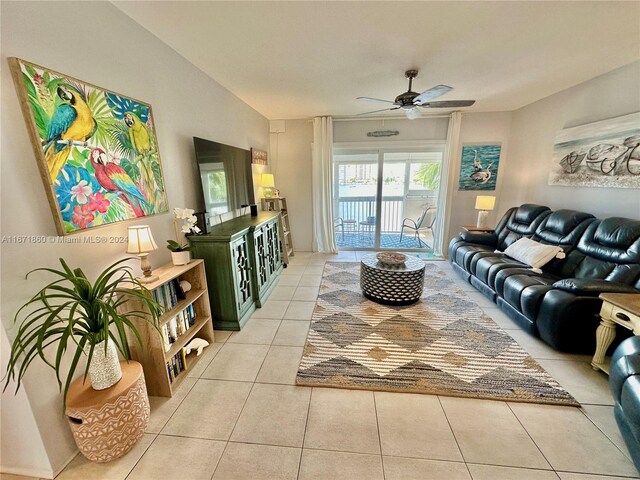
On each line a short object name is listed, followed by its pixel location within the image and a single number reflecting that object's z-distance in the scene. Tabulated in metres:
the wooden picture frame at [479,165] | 4.31
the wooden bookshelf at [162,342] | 1.64
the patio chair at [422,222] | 4.88
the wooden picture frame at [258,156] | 3.81
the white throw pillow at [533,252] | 2.71
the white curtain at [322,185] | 4.44
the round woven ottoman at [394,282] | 2.77
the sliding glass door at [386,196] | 4.69
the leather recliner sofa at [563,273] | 1.98
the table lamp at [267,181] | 4.03
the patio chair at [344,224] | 5.24
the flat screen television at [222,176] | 2.41
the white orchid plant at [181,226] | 1.99
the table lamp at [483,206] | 3.94
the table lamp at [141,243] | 1.53
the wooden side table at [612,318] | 1.60
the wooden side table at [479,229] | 3.91
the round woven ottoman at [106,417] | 1.22
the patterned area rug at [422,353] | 1.78
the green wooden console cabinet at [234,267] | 2.30
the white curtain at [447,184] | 4.21
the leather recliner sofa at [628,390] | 1.18
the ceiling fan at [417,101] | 2.34
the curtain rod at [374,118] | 4.32
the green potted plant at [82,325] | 1.05
